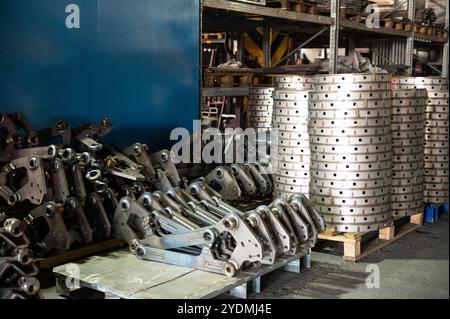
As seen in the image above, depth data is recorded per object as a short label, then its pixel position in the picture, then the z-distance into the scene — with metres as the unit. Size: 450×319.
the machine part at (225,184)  5.52
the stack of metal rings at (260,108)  6.90
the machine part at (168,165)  5.17
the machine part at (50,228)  3.95
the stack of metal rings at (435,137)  6.20
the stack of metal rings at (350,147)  4.63
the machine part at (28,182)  4.00
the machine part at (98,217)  4.33
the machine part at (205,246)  3.72
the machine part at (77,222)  4.15
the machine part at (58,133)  4.59
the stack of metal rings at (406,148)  5.41
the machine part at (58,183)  4.14
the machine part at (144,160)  4.97
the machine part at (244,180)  5.73
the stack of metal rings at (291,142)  5.17
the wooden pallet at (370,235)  4.77
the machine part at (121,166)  4.51
